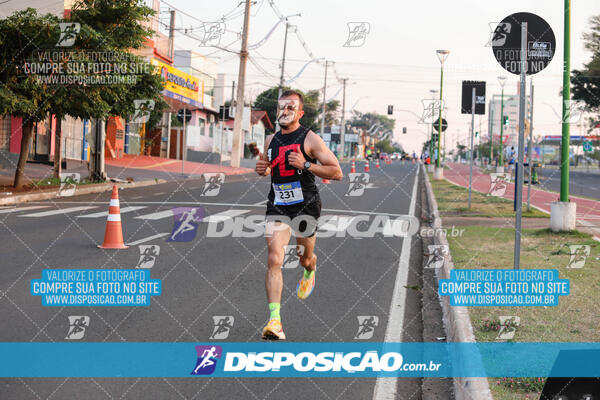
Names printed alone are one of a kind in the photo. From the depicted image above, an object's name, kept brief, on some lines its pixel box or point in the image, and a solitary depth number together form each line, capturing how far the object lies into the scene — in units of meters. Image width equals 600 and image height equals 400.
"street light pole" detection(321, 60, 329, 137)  74.46
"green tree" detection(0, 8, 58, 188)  17.45
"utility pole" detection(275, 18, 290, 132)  49.21
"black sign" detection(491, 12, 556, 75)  6.44
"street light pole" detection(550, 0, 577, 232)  11.38
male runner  5.15
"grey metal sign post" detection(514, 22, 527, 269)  6.26
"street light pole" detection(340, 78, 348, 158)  89.56
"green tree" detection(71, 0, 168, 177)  19.98
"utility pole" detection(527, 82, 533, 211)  10.55
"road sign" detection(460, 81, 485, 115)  15.92
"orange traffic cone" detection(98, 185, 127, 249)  9.61
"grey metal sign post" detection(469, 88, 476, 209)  14.68
